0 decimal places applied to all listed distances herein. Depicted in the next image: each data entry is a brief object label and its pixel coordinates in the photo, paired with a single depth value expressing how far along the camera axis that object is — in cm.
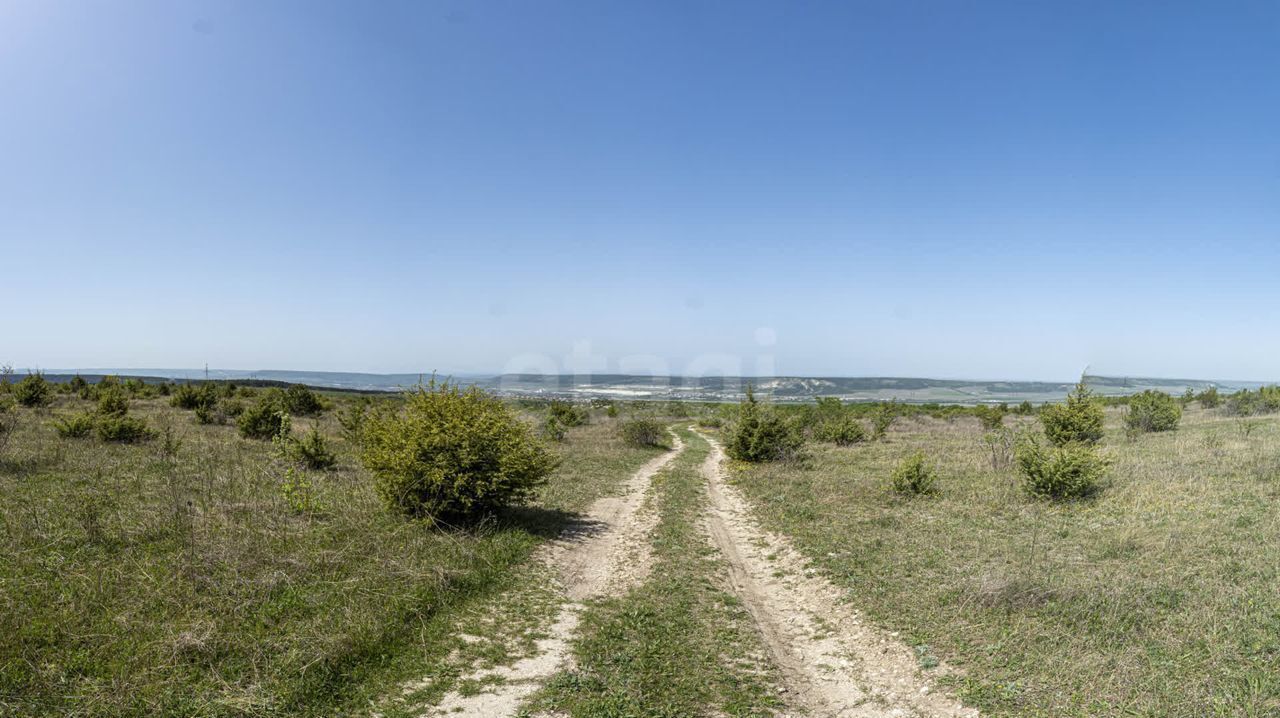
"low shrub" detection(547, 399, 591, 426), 4245
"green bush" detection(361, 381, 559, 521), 1103
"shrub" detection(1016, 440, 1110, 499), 1350
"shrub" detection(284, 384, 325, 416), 3569
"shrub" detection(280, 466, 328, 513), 1044
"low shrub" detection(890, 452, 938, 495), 1539
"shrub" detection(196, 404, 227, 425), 2561
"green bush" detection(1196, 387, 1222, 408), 4476
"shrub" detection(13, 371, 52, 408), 2619
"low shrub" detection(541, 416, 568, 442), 3114
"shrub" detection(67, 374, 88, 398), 3387
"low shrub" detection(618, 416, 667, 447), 3222
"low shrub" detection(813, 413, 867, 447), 3134
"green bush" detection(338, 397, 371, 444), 2097
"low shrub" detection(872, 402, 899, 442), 3421
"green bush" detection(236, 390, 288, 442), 2203
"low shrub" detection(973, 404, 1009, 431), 4167
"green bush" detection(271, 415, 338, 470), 1667
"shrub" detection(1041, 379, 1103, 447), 2214
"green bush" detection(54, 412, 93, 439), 1739
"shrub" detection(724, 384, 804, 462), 2347
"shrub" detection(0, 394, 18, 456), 1450
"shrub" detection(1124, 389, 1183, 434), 2719
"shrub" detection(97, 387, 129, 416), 2114
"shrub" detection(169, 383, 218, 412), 2864
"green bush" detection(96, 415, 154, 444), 1745
